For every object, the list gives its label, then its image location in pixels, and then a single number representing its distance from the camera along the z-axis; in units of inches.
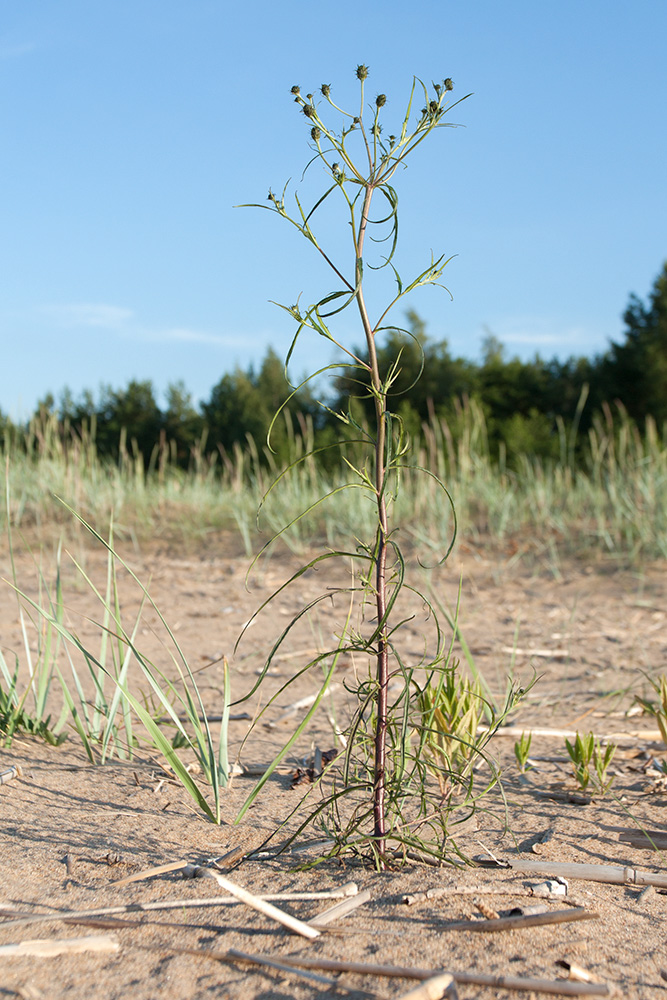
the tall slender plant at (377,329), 30.3
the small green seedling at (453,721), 38.3
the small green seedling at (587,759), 39.6
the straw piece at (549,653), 115.5
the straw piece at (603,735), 46.0
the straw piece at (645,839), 36.2
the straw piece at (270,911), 29.8
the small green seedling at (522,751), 41.1
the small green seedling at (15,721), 42.1
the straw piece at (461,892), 31.2
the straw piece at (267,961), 28.4
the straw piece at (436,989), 27.6
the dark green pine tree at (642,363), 469.1
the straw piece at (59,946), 29.3
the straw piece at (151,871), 32.4
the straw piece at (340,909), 30.3
